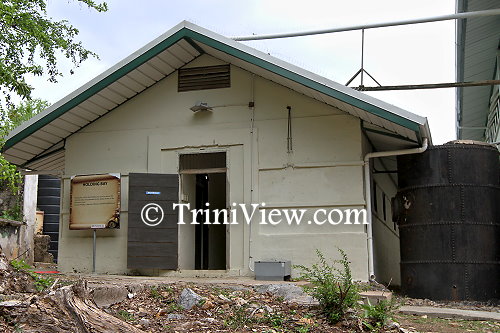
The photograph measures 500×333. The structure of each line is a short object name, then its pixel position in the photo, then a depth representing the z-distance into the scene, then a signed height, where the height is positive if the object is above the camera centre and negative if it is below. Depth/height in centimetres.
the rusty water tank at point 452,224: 1098 +22
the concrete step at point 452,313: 875 -115
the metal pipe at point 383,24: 1224 +453
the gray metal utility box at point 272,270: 1109 -63
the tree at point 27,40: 1217 +436
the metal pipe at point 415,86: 1316 +328
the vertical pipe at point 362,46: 1288 +406
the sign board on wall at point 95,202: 1251 +72
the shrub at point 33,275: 631 -42
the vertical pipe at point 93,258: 1262 -47
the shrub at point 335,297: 684 -69
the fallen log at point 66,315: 512 -69
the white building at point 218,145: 1142 +187
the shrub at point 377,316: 673 -89
